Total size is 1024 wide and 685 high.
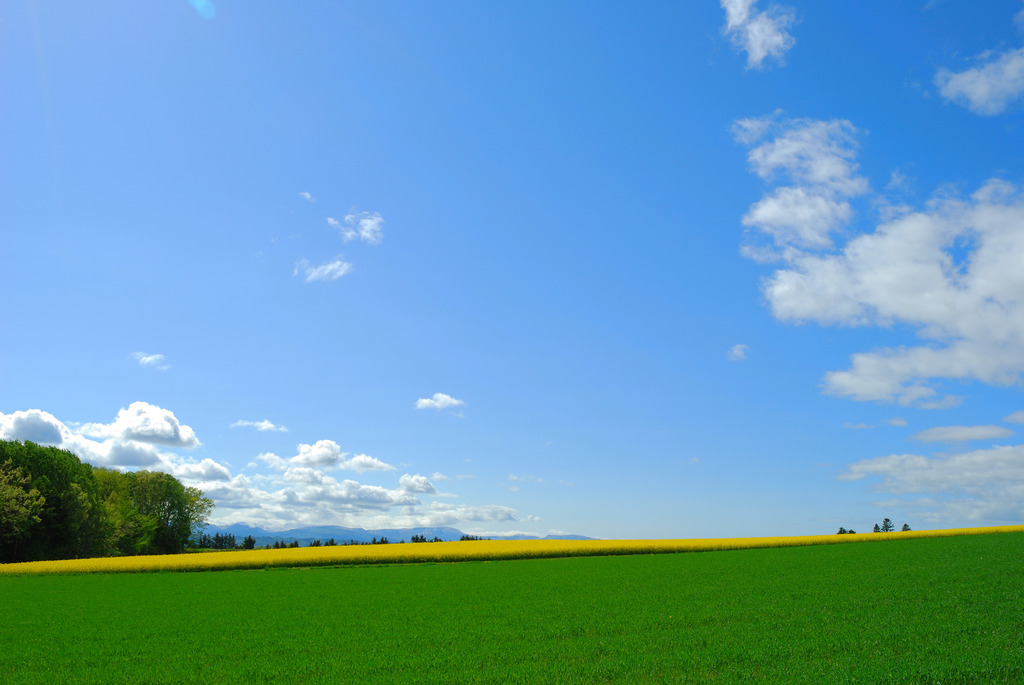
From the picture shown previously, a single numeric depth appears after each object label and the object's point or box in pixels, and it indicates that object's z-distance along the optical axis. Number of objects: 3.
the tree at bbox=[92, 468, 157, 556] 73.74
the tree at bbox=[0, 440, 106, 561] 59.81
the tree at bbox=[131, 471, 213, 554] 87.06
